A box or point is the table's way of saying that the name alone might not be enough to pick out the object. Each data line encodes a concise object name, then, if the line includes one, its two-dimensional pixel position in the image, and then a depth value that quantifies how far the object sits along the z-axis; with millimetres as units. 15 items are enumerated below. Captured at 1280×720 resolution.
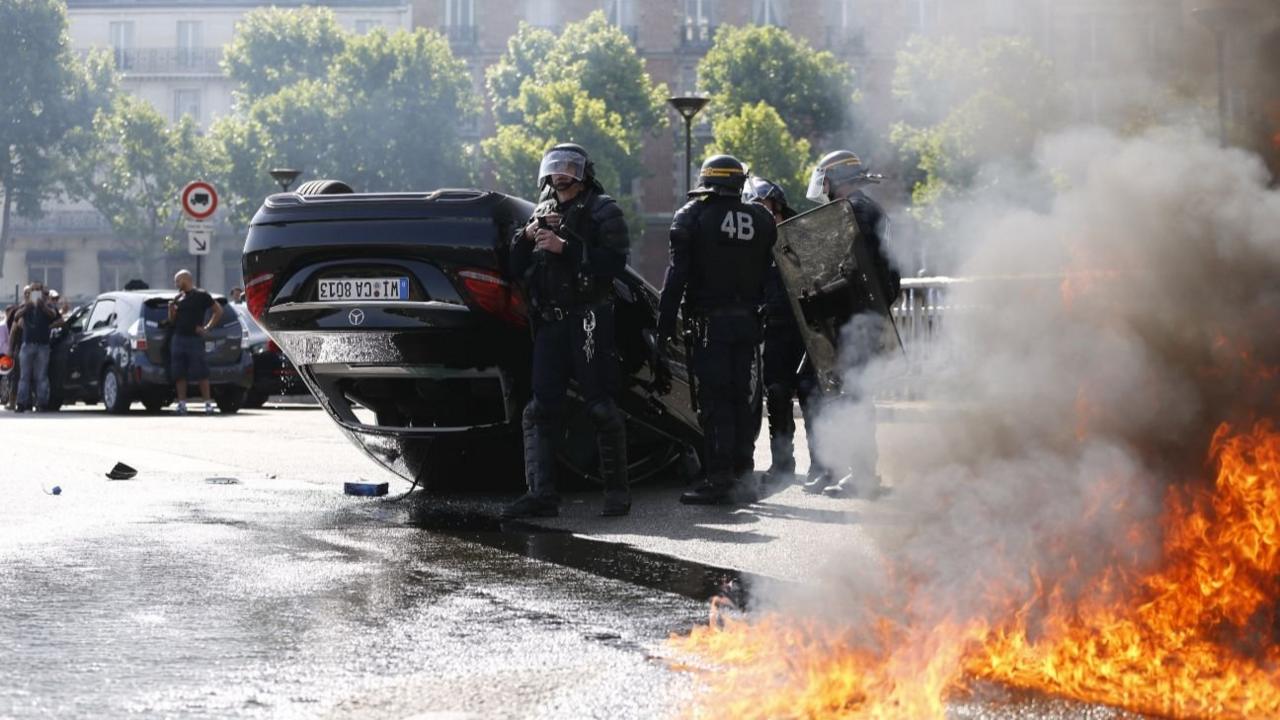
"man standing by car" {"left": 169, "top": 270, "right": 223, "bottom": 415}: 21516
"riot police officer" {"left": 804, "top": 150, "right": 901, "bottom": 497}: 9555
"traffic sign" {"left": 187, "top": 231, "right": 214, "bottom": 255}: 24953
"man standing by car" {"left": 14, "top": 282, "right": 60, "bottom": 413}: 23453
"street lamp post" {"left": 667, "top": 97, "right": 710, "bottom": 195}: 29297
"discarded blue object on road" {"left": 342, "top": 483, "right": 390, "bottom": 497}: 10148
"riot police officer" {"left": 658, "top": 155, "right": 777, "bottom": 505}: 9047
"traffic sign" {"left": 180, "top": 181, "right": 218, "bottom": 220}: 25016
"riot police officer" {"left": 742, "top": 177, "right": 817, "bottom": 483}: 9969
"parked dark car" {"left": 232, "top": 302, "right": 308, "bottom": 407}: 23656
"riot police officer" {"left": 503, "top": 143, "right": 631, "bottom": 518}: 8508
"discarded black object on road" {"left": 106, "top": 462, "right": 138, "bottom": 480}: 11355
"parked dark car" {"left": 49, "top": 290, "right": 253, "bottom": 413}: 22109
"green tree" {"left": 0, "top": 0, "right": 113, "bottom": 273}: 69438
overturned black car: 8695
